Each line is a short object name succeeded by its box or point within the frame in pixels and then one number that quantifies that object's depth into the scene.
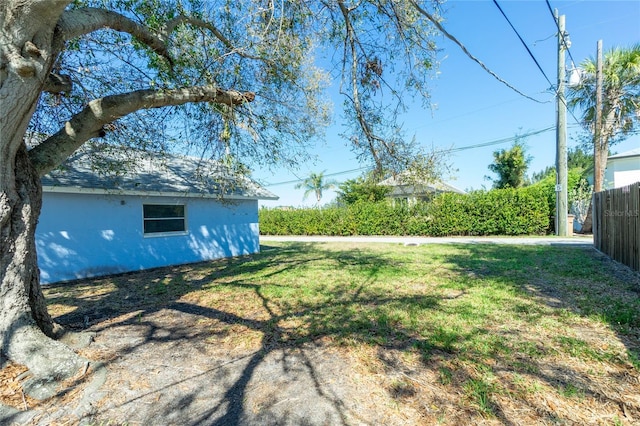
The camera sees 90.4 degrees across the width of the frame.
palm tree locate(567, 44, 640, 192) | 13.48
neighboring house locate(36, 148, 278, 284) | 7.48
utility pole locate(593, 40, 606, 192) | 12.80
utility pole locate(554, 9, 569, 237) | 14.12
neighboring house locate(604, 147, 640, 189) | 21.56
